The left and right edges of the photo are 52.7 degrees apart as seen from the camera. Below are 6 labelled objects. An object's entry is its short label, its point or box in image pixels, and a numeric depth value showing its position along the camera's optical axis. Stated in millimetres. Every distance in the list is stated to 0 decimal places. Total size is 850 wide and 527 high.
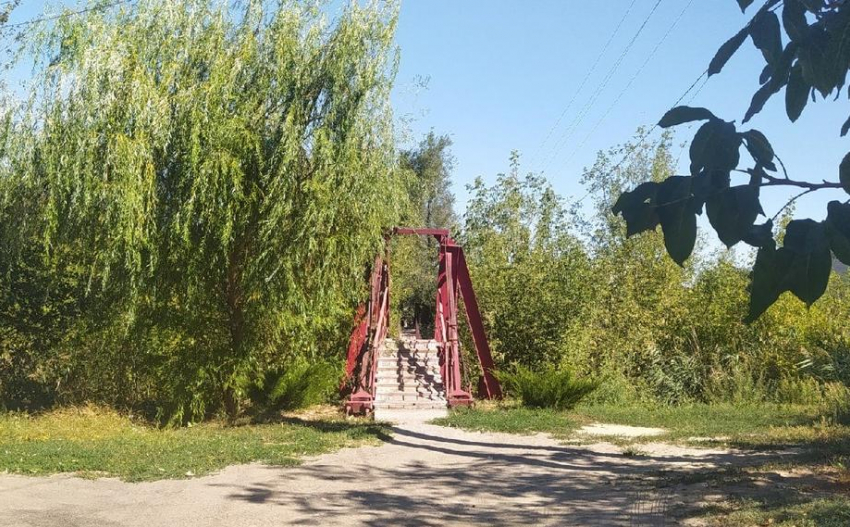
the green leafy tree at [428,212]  38531
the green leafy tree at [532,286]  18375
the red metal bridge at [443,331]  15625
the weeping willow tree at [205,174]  12328
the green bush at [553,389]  15336
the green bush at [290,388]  15320
